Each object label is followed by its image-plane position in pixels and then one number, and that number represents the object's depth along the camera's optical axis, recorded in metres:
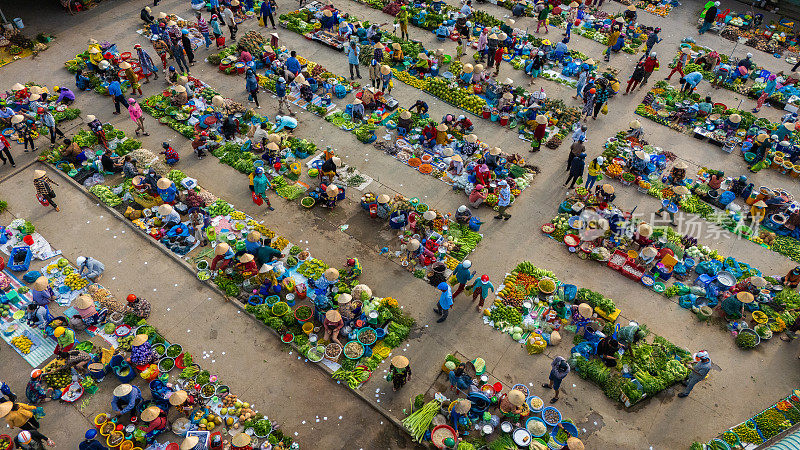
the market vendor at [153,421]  15.42
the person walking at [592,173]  23.05
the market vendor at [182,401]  15.73
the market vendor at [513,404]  15.62
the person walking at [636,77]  27.53
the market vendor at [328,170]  22.83
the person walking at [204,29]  30.09
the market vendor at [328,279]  18.72
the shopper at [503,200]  22.53
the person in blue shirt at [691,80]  27.45
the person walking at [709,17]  31.75
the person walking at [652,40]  29.53
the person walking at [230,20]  30.70
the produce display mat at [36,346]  17.67
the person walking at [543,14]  31.61
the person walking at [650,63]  27.68
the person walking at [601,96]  26.12
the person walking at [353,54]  27.73
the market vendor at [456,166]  23.62
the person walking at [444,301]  17.88
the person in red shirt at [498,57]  28.35
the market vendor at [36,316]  18.13
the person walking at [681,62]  28.88
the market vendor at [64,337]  17.72
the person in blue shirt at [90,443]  15.12
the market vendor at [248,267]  19.36
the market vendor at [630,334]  17.75
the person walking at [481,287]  18.47
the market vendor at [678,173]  23.31
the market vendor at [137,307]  18.67
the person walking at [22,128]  24.19
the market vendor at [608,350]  17.45
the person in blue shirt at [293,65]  27.52
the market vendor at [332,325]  17.61
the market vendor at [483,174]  22.81
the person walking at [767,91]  27.31
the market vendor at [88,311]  17.94
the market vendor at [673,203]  22.34
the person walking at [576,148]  22.91
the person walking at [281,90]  25.92
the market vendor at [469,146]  24.23
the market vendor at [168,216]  20.89
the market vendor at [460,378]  16.62
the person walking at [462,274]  18.28
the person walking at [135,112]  24.77
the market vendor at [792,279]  19.58
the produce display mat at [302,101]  27.28
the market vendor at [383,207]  21.55
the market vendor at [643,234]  20.47
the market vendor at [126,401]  15.93
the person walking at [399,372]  16.39
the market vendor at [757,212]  22.09
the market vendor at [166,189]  21.50
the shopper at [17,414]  15.09
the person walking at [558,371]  16.05
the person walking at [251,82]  25.94
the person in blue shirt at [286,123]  25.72
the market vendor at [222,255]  19.22
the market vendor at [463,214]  21.69
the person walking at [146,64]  27.67
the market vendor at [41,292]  18.23
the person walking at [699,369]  16.30
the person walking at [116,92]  25.59
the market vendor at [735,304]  18.56
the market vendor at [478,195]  22.41
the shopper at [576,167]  22.44
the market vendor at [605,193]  22.19
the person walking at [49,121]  24.36
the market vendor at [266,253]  19.50
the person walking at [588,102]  25.75
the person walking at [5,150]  23.75
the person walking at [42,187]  21.80
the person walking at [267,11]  31.14
